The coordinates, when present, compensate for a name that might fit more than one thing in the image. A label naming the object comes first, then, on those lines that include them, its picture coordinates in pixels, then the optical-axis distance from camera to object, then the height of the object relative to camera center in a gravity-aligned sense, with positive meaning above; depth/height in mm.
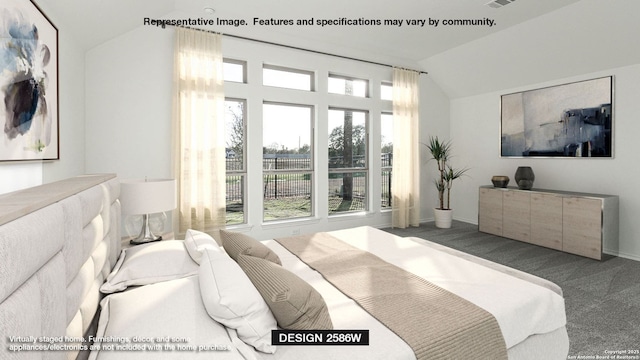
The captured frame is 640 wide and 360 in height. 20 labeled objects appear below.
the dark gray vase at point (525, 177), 4570 -47
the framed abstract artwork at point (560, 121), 4023 +772
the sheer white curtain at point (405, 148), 5203 +455
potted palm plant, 5348 -15
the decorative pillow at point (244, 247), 1767 -429
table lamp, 2207 -158
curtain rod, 3913 +1823
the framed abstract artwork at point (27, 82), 1319 +471
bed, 727 -521
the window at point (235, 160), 4121 +206
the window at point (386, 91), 5299 +1464
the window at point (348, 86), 4871 +1451
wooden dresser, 3686 -603
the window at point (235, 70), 4082 +1415
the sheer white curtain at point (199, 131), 3574 +530
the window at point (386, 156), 5363 +326
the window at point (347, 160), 4941 +236
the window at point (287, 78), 4375 +1431
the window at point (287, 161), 4434 +209
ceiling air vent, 3438 +1953
